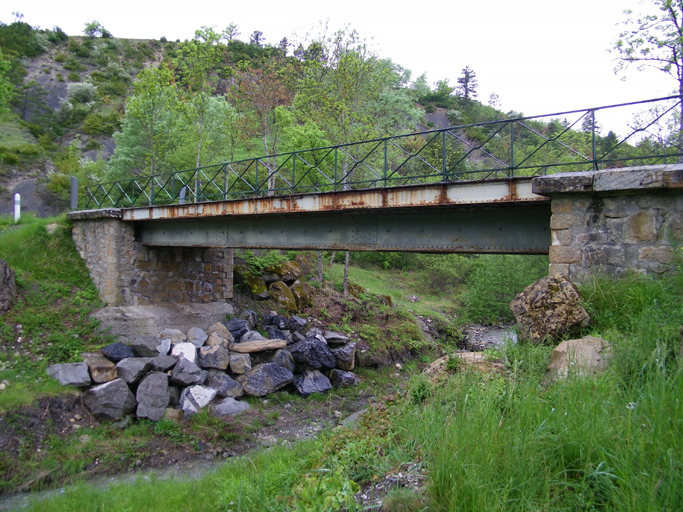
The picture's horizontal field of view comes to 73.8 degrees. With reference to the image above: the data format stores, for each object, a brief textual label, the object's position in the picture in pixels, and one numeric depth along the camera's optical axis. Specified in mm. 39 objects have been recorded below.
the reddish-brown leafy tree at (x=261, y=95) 21672
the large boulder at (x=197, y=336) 12732
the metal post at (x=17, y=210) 17375
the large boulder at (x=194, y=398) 10477
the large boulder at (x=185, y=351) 11883
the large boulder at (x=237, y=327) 13992
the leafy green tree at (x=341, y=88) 19828
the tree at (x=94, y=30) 72688
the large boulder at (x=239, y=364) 12062
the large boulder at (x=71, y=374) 10078
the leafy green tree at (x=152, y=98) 19453
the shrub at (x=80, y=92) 51531
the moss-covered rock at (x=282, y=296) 17047
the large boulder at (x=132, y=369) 10648
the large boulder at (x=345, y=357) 13648
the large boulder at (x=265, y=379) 11602
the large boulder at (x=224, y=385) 11242
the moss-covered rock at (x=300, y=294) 17453
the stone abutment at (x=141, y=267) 13695
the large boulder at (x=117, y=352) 11133
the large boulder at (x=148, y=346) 11648
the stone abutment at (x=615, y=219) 5625
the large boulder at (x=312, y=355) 12984
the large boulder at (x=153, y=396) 10122
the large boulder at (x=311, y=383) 12117
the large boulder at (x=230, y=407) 10523
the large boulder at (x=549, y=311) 5277
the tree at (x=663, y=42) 17172
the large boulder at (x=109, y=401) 9797
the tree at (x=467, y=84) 75438
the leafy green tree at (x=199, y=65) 20531
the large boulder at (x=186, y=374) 11070
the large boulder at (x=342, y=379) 12914
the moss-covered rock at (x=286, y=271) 18266
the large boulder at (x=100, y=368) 10414
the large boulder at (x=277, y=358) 12750
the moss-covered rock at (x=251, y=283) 16969
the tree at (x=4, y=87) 17656
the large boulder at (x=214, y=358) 11906
